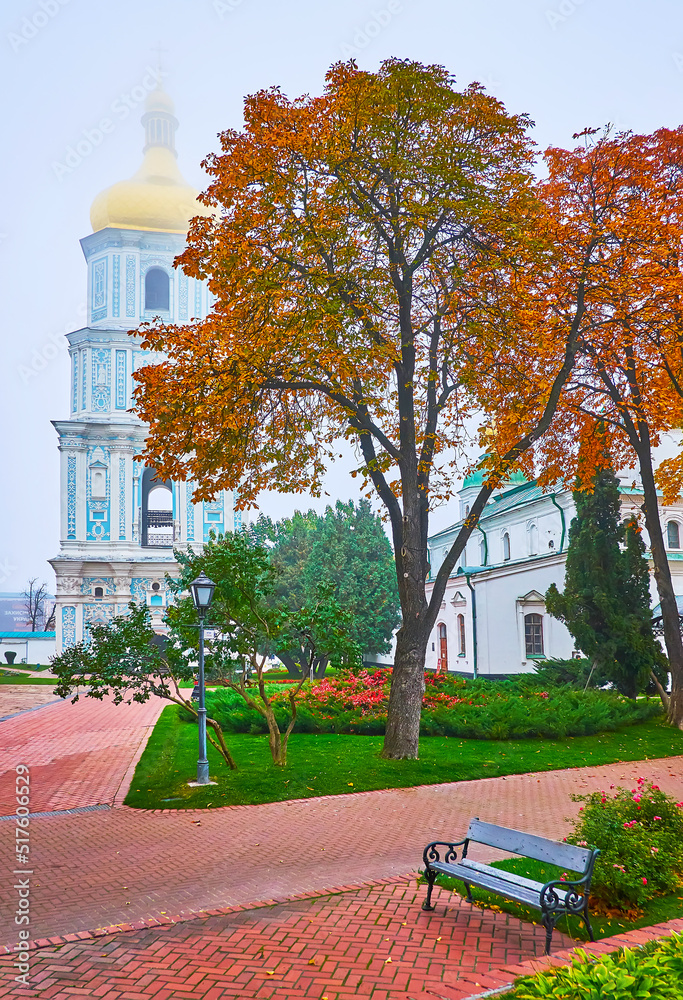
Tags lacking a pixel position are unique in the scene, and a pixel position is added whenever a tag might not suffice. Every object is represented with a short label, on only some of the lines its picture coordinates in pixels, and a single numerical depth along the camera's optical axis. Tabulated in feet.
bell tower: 151.64
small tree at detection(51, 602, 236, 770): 41.04
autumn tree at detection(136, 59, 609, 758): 40.40
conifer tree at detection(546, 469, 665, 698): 65.77
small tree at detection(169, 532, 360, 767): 42.24
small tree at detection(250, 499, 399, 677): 137.69
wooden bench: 19.10
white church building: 86.38
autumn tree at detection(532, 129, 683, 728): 51.19
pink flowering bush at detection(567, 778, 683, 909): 21.81
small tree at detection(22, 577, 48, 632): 226.79
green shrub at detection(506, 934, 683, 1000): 13.96
